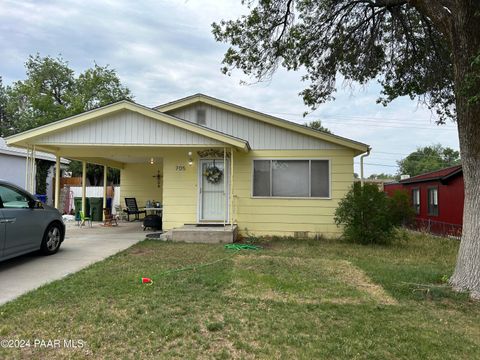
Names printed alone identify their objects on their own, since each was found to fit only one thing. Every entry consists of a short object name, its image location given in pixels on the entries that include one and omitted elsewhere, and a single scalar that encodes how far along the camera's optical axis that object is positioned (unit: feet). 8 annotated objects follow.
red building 43.14
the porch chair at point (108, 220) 41.79
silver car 18.25
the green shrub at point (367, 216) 29.94
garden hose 16.85
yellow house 32.94
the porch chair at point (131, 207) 44.44
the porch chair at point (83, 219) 39.60
